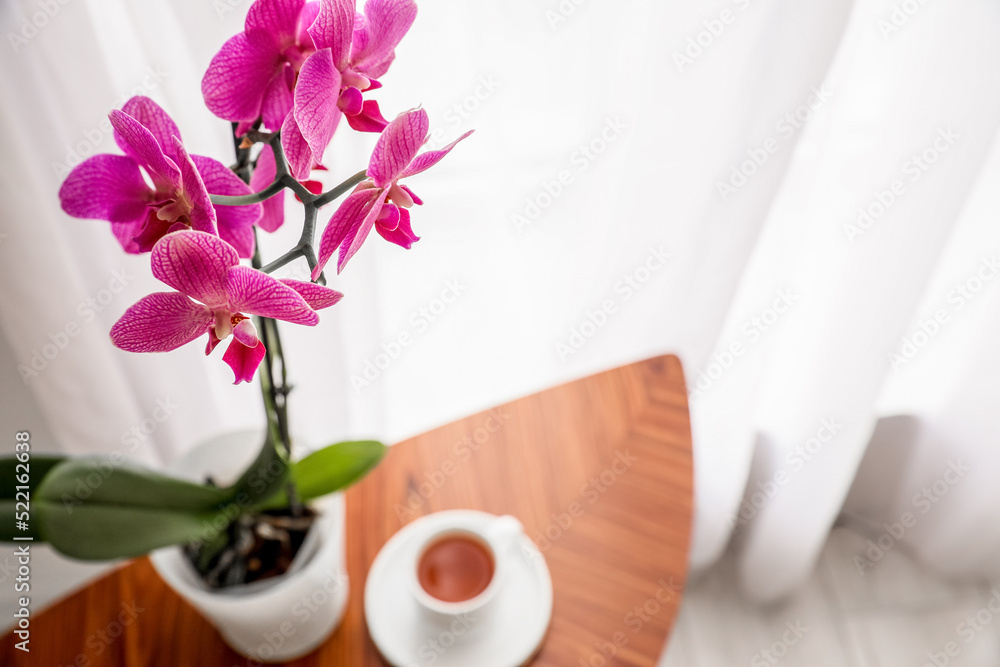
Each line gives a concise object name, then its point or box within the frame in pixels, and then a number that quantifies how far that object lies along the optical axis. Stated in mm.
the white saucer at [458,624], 665
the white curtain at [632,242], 662
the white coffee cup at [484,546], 619
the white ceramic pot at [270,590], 578
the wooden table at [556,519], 689
